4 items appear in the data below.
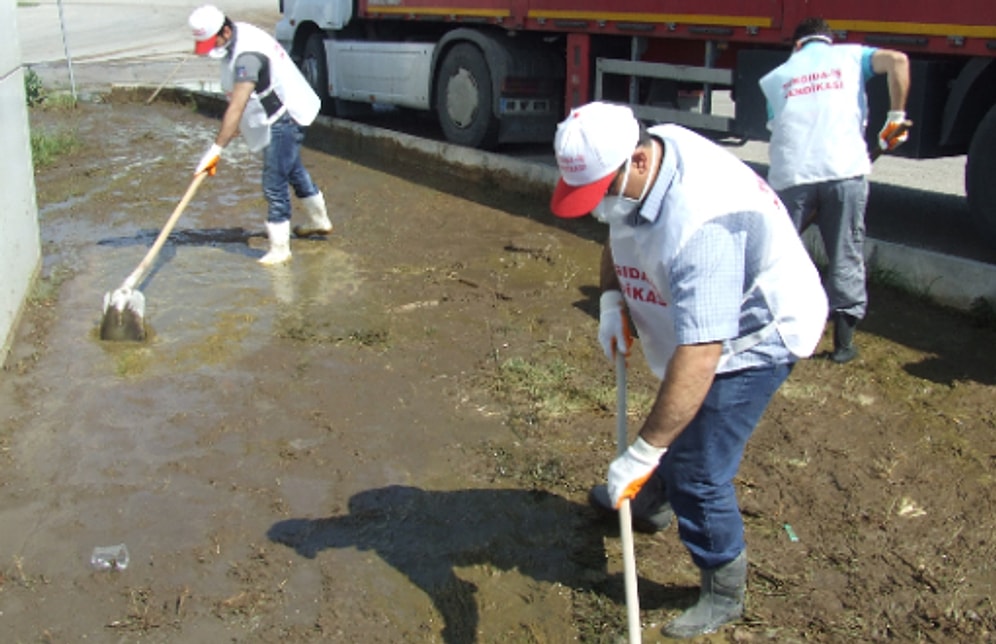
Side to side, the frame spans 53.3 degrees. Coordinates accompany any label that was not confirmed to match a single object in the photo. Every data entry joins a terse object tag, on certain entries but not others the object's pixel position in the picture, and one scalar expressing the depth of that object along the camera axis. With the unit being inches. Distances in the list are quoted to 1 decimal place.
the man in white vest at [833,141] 197.9
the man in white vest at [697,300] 99.7
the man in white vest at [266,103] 255.6
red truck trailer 247.4
